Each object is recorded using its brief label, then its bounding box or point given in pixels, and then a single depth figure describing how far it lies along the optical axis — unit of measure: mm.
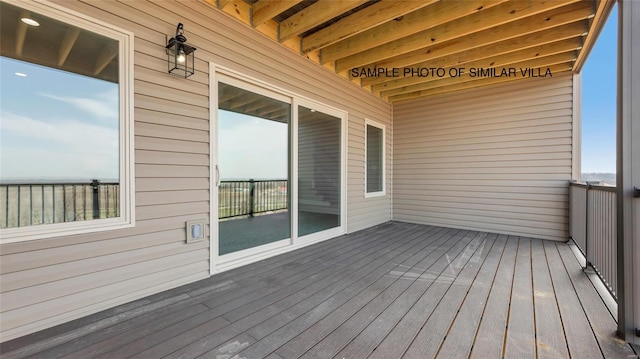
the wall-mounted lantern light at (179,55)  2344
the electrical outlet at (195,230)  2506
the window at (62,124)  1735
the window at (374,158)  5246
